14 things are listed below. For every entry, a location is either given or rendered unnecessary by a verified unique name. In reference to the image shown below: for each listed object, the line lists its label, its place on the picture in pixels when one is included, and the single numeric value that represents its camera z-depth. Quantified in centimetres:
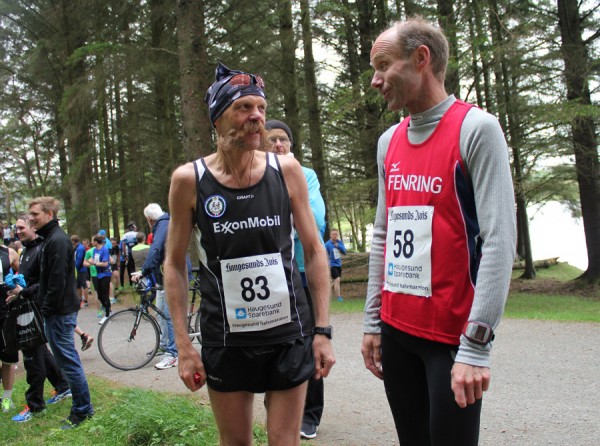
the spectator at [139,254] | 1062
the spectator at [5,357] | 640
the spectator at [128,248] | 1799
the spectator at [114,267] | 1655
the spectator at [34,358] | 611
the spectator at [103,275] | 1352
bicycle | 799
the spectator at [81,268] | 1506
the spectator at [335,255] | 1428
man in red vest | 193
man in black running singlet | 237
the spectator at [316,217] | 391
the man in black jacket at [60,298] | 549
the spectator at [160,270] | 735
